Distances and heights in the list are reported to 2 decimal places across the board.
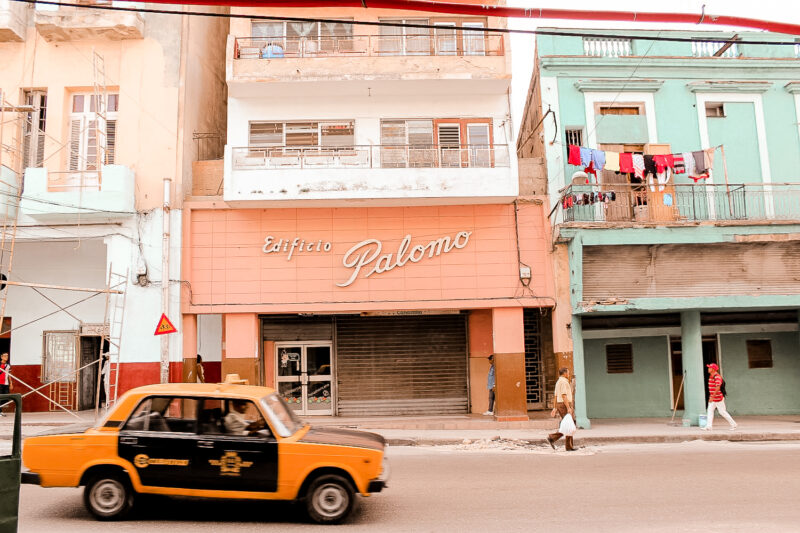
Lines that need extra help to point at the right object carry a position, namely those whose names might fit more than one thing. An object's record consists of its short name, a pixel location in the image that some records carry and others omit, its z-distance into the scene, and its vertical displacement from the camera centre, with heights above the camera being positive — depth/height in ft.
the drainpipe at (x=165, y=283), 54.19 +6.78
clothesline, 54.13 +16.20
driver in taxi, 24.22 -2.21
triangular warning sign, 50.42 +2.93
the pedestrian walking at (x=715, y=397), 49.90 -3.35
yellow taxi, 23.62 -3.67
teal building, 54.90 +11.21
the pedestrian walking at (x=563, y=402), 42.78 -3.02
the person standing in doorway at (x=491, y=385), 57.21 -2.39
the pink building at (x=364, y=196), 55.06 +13.73
